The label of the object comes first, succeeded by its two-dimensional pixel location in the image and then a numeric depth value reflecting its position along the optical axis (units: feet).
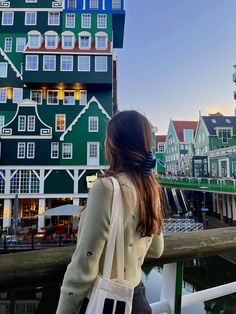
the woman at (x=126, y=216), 2.71
